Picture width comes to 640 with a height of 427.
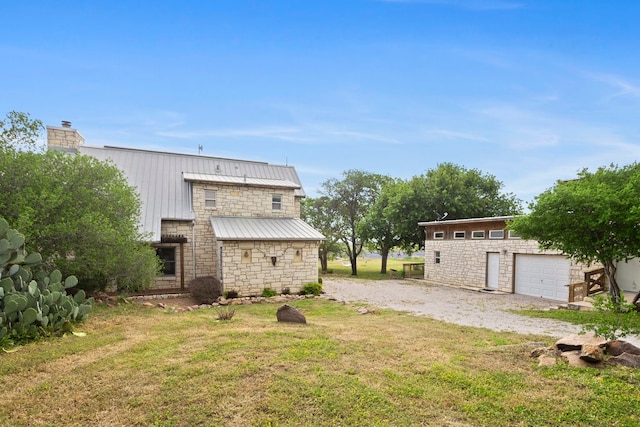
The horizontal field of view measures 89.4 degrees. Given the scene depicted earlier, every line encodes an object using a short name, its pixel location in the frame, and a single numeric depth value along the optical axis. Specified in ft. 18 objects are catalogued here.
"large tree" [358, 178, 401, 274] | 92.73
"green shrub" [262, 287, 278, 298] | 47.73
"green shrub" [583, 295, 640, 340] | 18.60
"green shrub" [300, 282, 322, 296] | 50.60
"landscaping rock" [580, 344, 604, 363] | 17.87
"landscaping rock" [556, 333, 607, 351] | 19.63
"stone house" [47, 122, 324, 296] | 48.26
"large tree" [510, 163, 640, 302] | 32.37
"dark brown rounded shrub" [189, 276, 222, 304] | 44.34
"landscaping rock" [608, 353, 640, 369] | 17.42
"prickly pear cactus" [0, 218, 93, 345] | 21.88
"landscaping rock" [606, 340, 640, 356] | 18.93
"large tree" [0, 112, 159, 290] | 30.81
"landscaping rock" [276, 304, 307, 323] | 29.37
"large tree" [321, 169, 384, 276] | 108.58
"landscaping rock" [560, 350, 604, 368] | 17.81
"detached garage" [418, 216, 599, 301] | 49.55
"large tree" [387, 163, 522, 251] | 86.74
